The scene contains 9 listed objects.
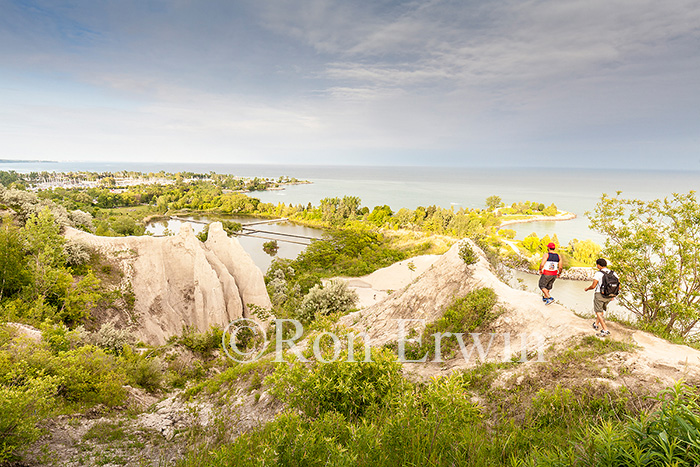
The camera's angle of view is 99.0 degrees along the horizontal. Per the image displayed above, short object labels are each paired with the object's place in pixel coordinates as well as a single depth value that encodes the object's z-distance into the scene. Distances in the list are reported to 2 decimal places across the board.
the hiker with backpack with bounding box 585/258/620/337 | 6.57
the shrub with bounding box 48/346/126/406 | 8.02
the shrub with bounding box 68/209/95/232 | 26.52
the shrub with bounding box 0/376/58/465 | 5.10
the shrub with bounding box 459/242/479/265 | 12.15
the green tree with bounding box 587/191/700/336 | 7.86
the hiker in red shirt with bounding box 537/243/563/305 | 8.02
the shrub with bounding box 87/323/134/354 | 12.55
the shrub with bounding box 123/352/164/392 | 10.51
